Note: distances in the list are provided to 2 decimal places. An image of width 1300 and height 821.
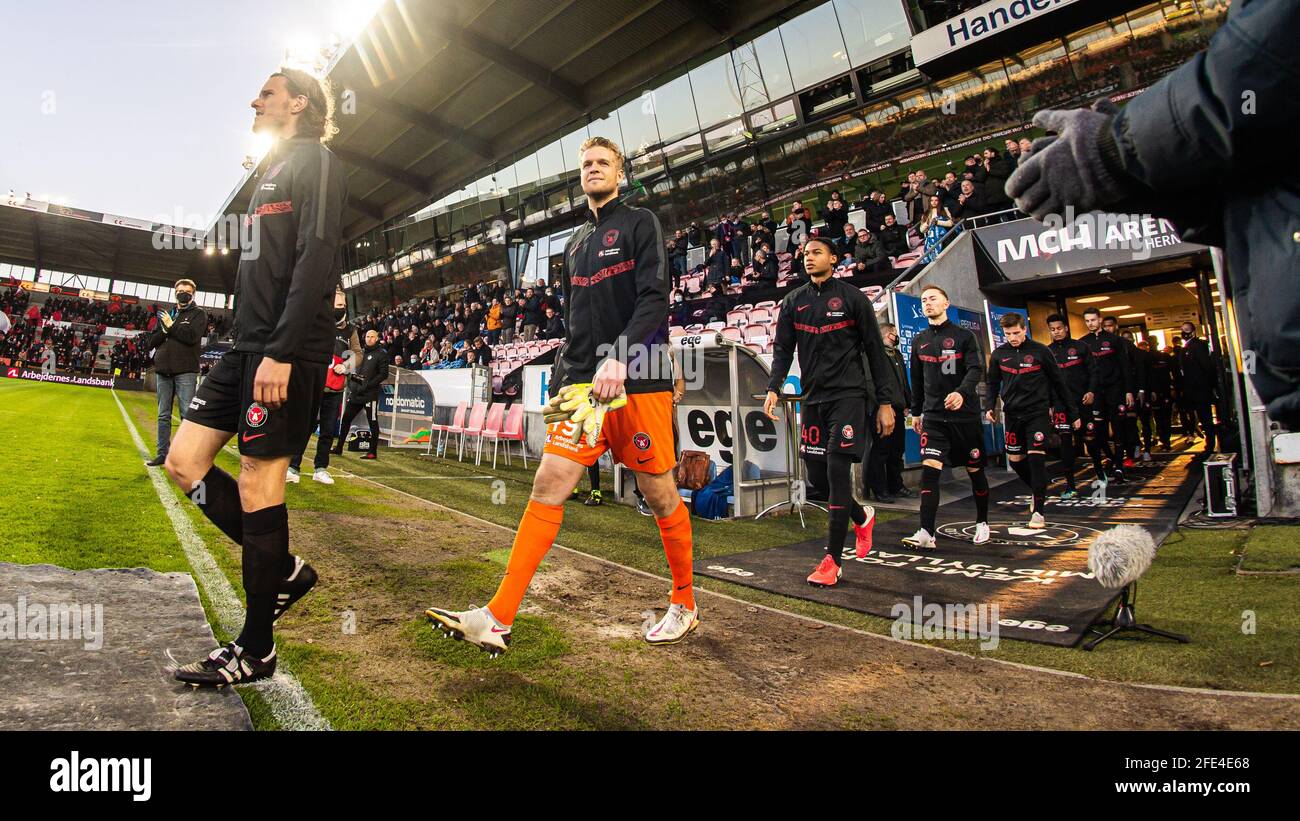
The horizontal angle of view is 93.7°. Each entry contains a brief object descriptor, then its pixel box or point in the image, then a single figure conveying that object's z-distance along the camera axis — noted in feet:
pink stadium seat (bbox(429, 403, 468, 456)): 40.50
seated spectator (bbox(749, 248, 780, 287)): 45.19
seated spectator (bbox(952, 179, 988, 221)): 40.55
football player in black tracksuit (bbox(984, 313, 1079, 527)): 19.40
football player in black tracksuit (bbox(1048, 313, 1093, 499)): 26.25
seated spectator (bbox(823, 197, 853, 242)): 47.83
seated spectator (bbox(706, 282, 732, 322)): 45.47
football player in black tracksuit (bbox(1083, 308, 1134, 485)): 29.25
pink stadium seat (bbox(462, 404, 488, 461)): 38.87
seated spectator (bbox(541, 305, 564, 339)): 54.44
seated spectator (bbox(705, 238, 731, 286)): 49.16
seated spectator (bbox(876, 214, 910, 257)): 42.16
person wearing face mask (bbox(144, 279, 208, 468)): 22.75
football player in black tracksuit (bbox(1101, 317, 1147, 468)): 32.04
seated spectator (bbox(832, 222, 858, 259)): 44.06
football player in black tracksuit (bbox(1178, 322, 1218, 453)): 34.40
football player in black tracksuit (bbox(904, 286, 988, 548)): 17.17
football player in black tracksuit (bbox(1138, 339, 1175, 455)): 39.37
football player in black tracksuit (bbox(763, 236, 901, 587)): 13.39
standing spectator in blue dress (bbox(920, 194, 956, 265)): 38.86
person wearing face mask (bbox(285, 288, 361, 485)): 23.30
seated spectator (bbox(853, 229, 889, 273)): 40.29
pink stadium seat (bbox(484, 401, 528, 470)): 36.94
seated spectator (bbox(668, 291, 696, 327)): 47.92
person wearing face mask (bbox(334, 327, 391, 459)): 29.81
